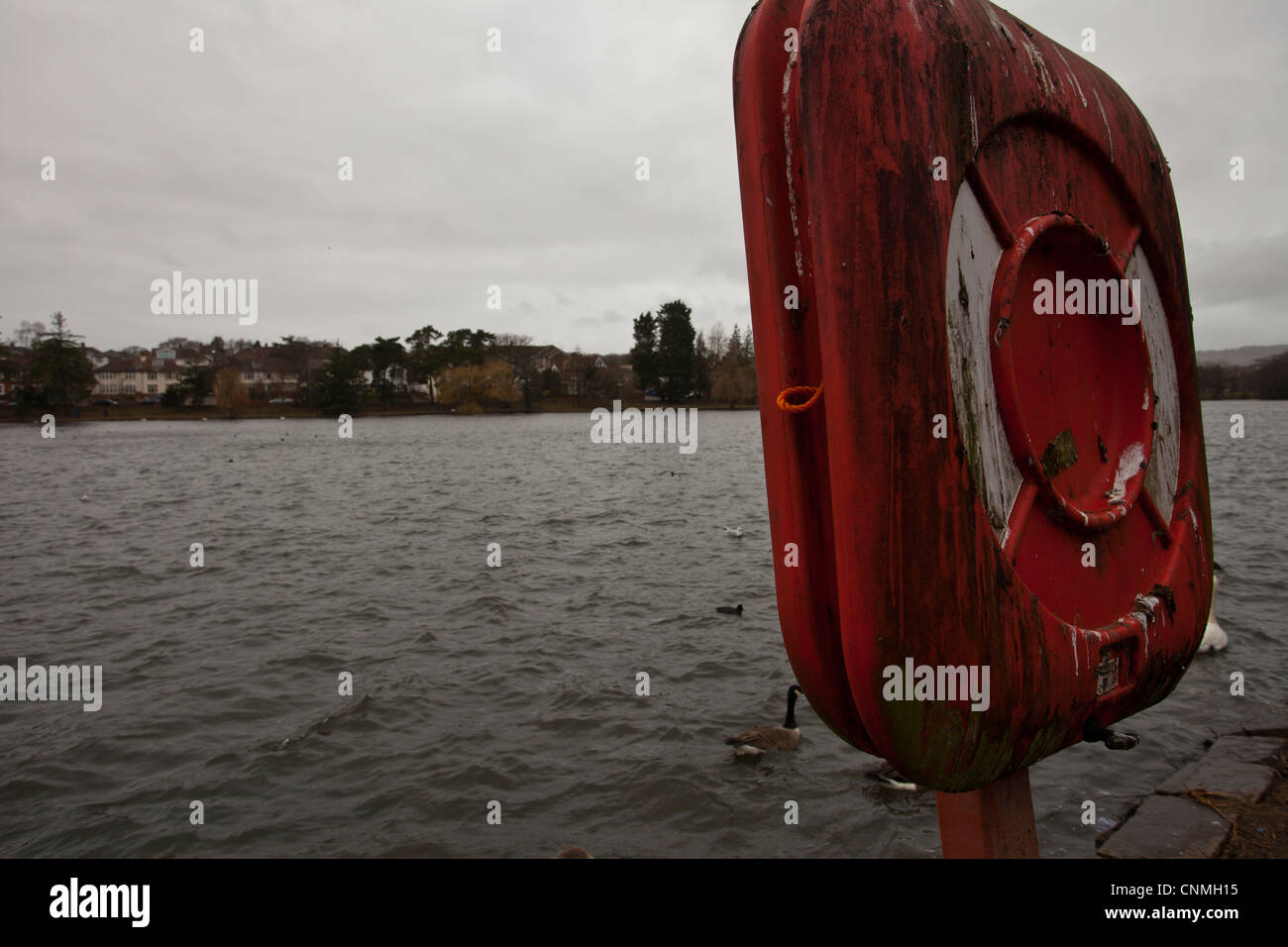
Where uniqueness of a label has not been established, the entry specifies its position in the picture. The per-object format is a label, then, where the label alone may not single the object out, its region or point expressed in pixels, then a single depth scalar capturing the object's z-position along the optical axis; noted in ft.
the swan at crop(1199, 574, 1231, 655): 28.96
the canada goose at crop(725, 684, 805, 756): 22.21
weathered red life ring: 5.31
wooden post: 7.09
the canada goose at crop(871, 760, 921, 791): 19.99
